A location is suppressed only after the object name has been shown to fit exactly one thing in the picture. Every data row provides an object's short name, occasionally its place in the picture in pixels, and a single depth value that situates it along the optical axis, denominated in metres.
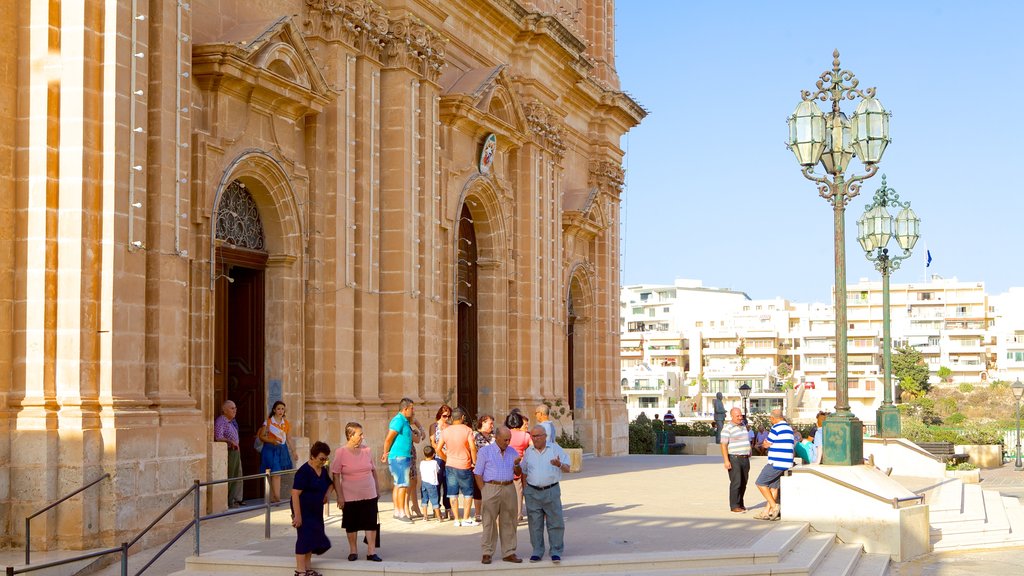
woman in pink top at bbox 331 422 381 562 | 13.70
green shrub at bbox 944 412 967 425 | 92.36
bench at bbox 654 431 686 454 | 41.16
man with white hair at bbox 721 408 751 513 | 18.33
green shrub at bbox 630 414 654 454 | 40.91
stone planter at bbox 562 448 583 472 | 28.09
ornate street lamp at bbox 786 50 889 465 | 17.31
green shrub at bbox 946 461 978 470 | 30.22
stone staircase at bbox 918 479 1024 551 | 18.89
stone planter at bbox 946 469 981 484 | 27.38
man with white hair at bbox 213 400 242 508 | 18.12
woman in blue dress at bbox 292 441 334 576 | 12.80
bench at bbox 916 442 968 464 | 32.91
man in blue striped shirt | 17.89
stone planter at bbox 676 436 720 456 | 40.17
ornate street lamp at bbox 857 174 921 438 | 26.23
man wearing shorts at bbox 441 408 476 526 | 16.69
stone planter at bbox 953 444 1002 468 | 37.31
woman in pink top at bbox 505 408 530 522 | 15.62
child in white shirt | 17.16
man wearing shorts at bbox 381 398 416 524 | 16.77
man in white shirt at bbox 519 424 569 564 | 13.66
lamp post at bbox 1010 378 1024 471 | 39.66
